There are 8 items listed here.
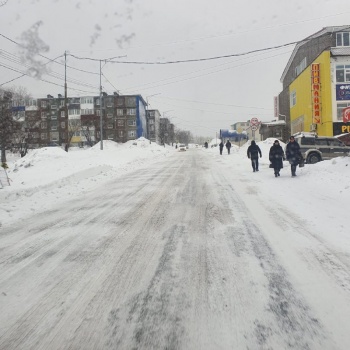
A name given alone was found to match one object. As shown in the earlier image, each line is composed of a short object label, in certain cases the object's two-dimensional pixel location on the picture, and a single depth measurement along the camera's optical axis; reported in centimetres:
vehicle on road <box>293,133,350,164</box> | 1783
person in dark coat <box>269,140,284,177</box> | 1298
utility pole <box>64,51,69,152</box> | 2880
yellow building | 3177
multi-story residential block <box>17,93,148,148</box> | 8525
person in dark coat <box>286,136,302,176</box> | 1259
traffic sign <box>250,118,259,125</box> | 2422
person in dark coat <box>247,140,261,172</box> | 1531
